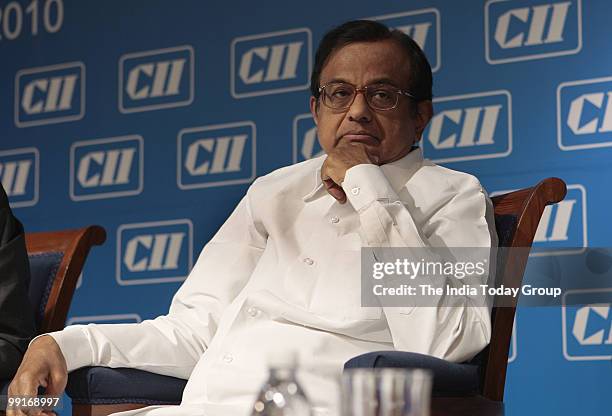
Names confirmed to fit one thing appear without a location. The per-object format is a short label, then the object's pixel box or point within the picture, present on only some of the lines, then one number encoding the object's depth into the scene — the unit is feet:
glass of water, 7.08
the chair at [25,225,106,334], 19.26
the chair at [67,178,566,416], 14.71
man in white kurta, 14.32
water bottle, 7.76
